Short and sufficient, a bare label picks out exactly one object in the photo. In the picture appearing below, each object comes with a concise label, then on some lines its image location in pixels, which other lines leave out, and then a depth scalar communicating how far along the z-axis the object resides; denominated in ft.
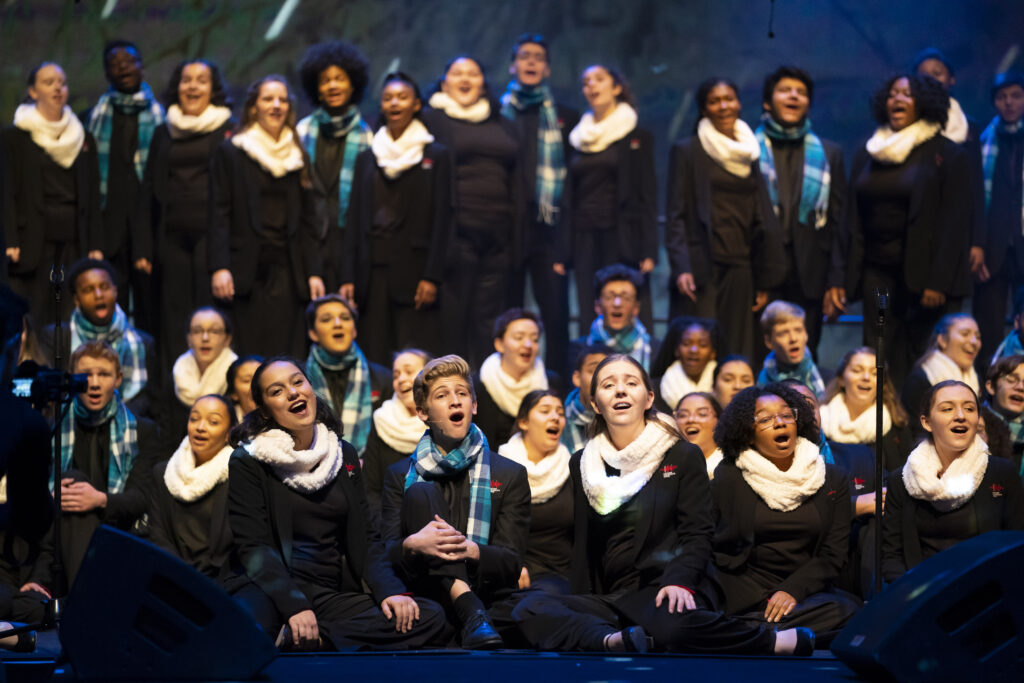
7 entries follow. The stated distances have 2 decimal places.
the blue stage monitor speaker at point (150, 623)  25.50
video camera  26.04
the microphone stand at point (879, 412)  30.91
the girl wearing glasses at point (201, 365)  44.68
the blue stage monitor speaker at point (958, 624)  25.57
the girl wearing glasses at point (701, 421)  39.91
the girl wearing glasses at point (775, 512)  35.50
